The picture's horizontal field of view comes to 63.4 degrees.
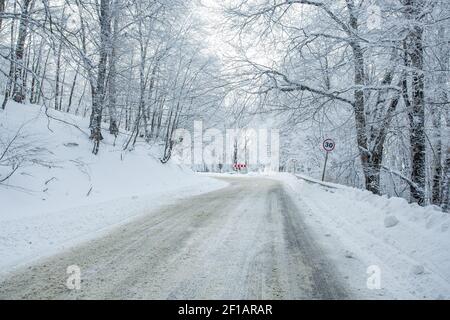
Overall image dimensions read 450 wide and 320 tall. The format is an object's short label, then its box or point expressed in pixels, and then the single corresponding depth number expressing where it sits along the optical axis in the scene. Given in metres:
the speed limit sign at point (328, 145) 18.62
